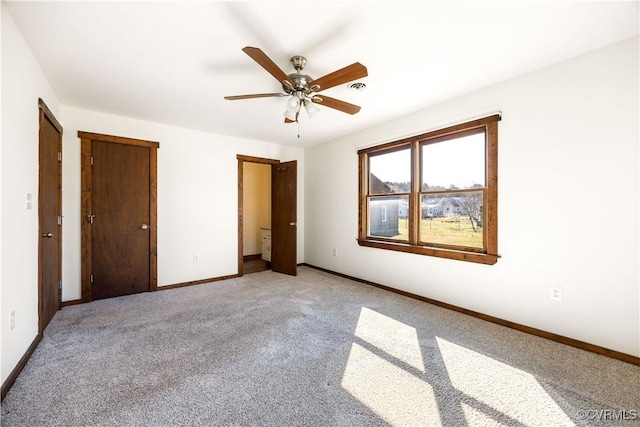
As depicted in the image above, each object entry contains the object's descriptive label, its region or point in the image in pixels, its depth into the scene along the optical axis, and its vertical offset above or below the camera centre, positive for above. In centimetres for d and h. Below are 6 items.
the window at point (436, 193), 290 +24
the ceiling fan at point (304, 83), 191 +105
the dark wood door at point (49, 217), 240 -4
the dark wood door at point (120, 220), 353 -10
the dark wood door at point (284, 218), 482 -10
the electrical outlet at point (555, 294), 239 -73
